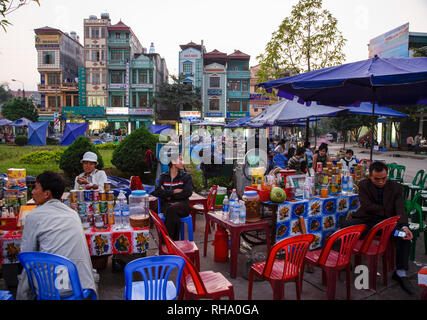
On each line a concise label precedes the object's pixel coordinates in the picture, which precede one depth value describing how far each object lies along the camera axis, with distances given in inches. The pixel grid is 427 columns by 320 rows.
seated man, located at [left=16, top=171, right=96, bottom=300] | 105.8
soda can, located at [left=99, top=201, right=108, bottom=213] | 155.4
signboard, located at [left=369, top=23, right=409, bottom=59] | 1144.2
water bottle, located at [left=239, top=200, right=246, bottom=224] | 169.2
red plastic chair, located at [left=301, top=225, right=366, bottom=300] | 134.6
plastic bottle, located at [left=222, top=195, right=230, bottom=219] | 182.1
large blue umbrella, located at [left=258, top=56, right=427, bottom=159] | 167.0
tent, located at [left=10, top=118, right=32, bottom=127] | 1189.7
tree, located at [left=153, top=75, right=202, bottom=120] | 1455.5
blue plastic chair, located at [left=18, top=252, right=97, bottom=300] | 95.3
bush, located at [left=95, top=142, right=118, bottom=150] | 866.4
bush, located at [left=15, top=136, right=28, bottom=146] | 1023.0
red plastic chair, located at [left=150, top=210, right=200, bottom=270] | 144.8
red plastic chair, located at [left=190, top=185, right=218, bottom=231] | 231.0
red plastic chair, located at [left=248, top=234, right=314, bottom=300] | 123.0
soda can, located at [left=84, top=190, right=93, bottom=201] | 153.2
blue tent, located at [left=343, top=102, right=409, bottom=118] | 367.5
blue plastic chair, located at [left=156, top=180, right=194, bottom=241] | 200.5
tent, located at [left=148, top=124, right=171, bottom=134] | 998.2
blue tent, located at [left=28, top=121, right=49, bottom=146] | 1032.2
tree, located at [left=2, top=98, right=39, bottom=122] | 1472.7
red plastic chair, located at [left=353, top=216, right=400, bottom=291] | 149.3
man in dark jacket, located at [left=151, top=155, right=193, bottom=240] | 193.9
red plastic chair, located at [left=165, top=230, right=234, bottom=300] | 108.9
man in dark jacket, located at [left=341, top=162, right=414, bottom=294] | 156.9
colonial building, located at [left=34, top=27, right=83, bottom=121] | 1575.0
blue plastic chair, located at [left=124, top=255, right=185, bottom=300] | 94.3
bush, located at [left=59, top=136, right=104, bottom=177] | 351.3
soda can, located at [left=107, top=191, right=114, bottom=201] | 157.4
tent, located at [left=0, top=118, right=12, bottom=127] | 1204.3
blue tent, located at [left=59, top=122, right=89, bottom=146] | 939.3
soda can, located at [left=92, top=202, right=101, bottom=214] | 154.4
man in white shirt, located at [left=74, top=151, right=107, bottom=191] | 204.2
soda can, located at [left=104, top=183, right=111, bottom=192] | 161.0
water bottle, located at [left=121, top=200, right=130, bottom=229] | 157.0
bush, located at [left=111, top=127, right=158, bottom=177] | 399.9
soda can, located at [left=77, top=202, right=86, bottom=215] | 152.5
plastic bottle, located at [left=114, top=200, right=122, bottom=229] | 156.9
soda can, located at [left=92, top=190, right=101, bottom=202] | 154.0
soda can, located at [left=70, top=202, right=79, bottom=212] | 150.8
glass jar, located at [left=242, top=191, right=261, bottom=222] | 173.5
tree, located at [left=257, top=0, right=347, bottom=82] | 490.9
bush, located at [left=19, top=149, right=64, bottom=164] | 539.5
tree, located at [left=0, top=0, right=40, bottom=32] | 137.1
